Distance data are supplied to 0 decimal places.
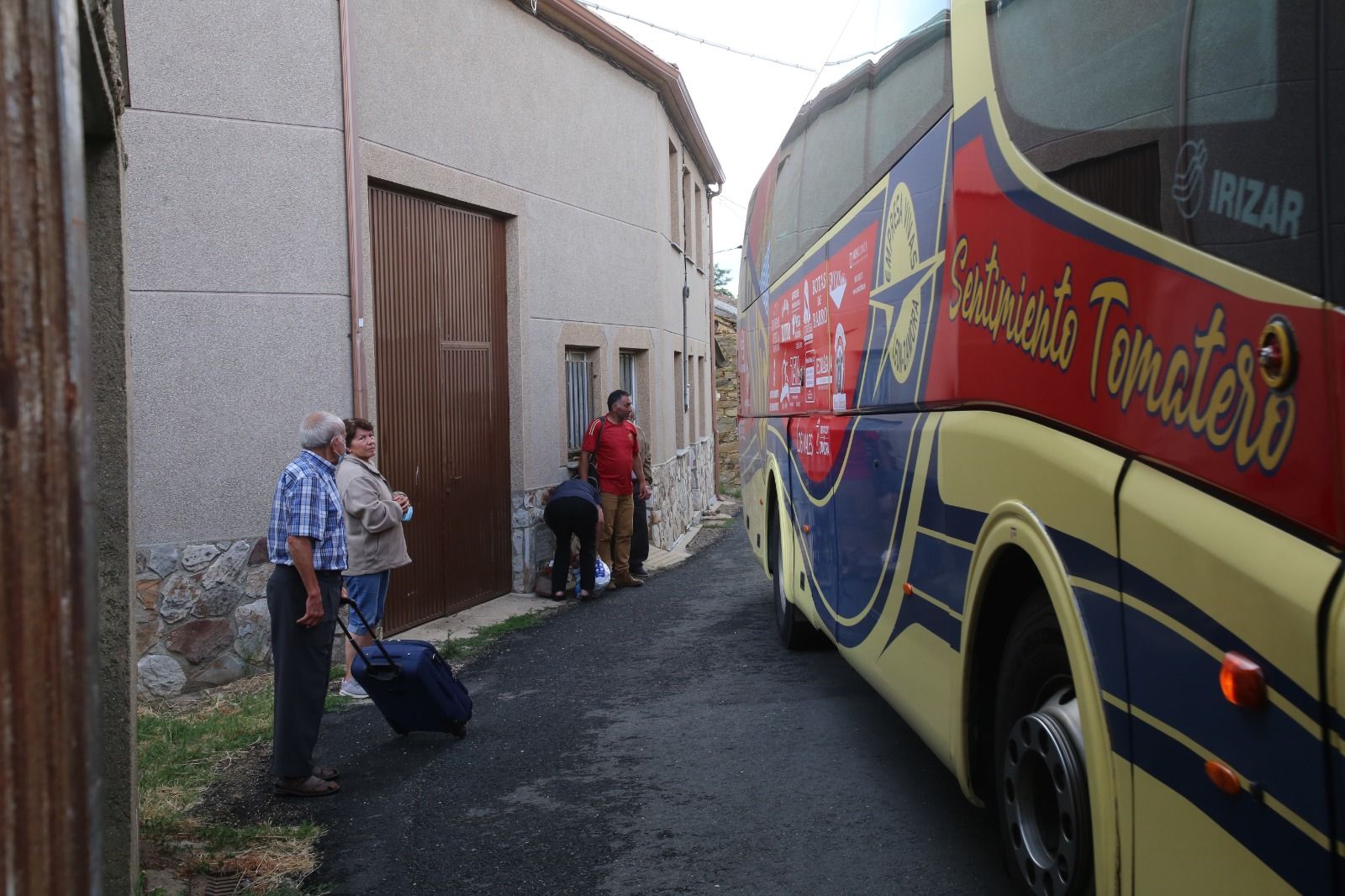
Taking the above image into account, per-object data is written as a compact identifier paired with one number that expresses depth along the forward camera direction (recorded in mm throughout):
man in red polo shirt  12250
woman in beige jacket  7383
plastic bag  12055
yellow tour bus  2057
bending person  11531
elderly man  5578
